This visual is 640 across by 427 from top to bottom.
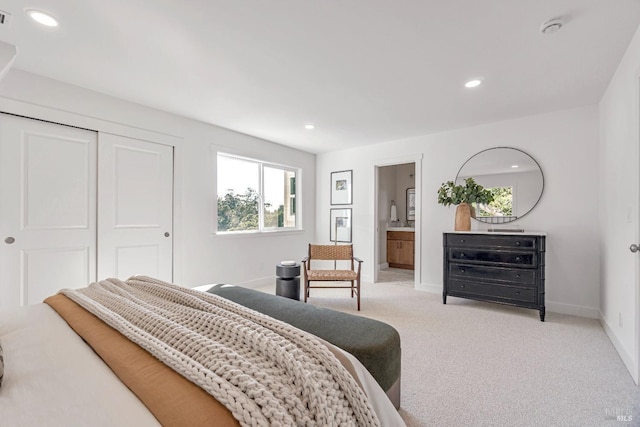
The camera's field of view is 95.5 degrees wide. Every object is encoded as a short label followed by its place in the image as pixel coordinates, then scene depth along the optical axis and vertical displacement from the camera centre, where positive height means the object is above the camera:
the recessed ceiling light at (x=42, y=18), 1.77 +1.21
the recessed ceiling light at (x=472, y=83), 2.63 +1.19
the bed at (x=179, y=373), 0.67 -0.45
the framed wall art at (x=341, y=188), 5.19 +0.45
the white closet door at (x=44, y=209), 2.44 +0.02
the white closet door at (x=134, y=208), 2.96 +0.04
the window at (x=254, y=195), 4.16 +0.27
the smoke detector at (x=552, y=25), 1.81 +1.20
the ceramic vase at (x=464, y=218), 3.68 -0.07
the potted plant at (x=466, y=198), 3.68 +0.18
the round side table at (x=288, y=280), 3.55 -0.84
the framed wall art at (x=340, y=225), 5.23 -0.23
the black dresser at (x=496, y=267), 3.08 -0.62
